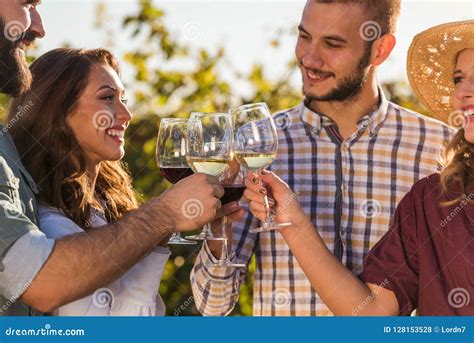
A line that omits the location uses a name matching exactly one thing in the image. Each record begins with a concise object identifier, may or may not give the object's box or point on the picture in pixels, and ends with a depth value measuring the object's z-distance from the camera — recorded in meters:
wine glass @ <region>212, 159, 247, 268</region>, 3.14
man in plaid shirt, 3.86
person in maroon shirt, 3.15
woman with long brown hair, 3.09
